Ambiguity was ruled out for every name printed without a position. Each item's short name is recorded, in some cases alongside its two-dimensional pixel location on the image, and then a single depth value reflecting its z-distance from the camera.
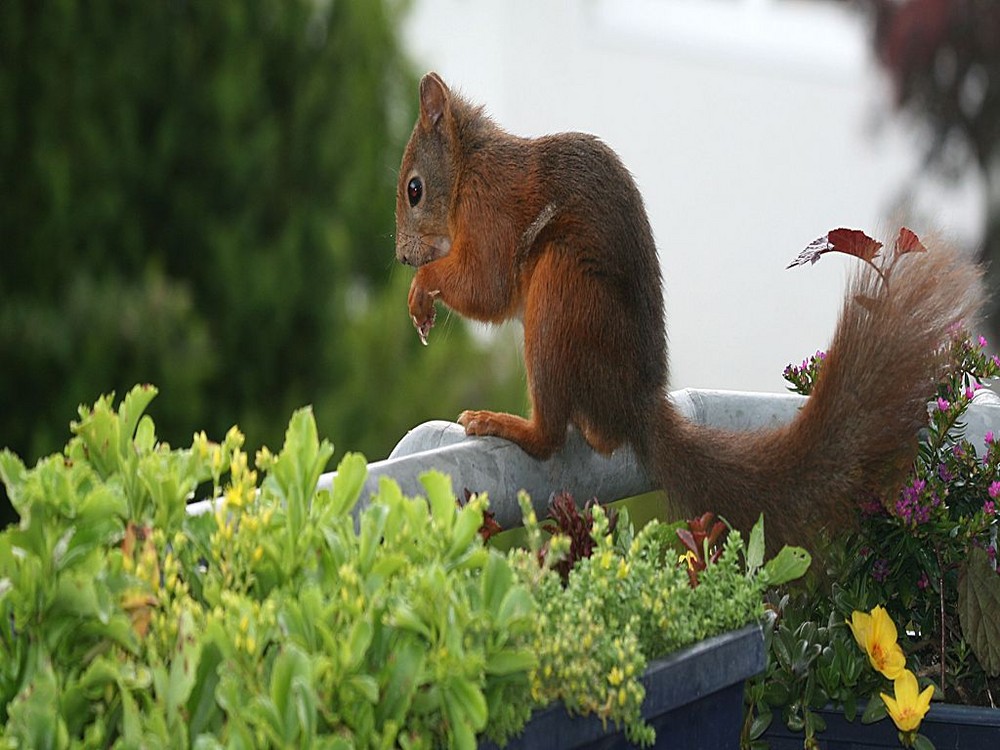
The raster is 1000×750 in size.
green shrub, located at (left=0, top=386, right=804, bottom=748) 2.36
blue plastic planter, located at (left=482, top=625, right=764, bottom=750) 2.89
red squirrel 3.38
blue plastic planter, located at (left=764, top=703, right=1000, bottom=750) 3.38
